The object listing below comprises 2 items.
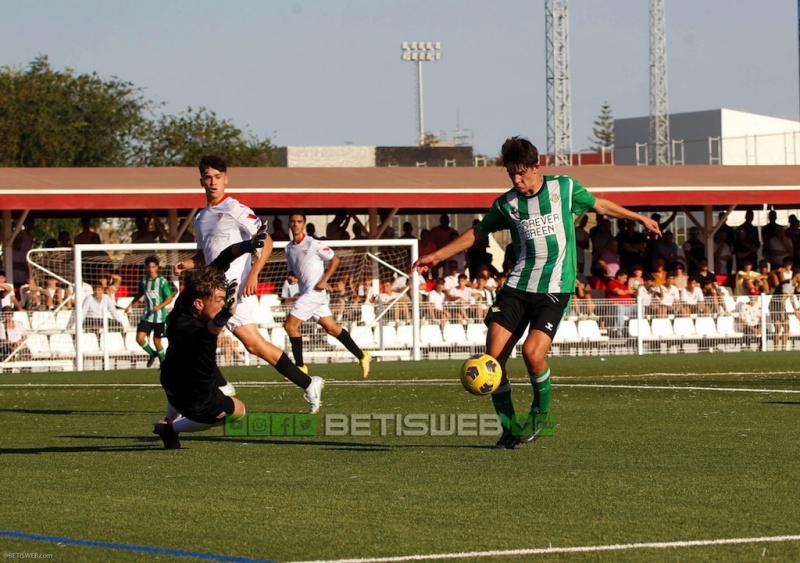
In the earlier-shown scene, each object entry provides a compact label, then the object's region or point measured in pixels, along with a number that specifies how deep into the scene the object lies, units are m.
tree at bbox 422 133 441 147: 108.79
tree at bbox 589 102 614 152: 158.56
